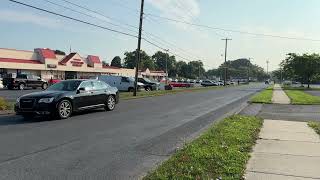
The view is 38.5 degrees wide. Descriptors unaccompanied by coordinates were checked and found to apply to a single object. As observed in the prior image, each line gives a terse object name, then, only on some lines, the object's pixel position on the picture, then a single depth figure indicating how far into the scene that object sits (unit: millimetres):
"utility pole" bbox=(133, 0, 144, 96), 33706
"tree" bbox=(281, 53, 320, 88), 78375
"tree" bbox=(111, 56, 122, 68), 165500
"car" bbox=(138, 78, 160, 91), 48403
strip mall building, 68750
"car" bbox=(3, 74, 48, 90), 45125
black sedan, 15055
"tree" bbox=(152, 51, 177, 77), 183625
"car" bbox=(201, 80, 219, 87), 88250
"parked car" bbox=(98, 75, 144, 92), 43375
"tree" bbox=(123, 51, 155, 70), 161062
